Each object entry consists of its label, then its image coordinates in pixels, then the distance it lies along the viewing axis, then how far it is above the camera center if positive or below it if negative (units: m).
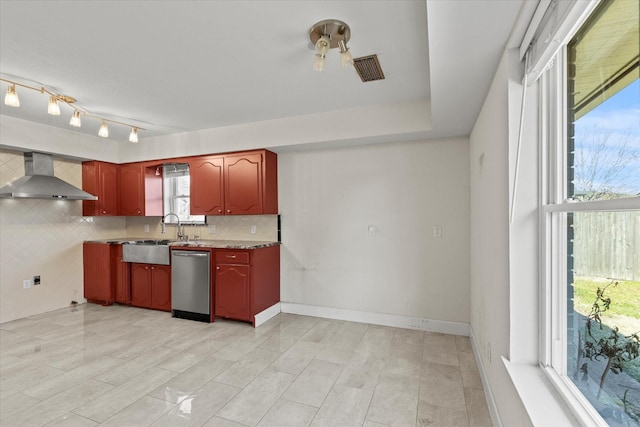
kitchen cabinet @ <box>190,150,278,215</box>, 3.66 +0.37
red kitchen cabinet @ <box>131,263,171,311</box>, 3.87 -1.05
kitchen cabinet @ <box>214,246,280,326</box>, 3.42 -0.90
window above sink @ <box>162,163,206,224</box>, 4.48 +0.29
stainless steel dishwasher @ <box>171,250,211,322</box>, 3.54 -0.94
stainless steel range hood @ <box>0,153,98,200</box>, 3.31 +0.34
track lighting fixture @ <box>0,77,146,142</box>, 2.17 +0.99
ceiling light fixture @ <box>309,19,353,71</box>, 1.75 +1.14
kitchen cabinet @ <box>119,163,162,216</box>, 4.36 +0.33
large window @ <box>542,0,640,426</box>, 0.84 -0.02
